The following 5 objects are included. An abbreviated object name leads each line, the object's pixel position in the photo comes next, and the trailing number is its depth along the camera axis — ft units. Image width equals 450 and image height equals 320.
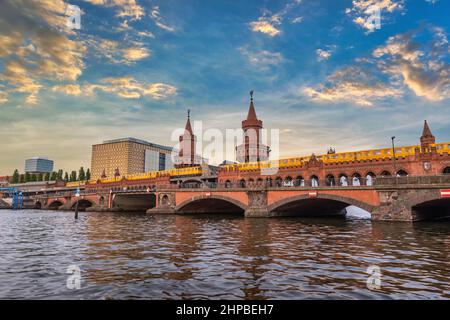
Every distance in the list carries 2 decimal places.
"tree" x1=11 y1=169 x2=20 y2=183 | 626.64
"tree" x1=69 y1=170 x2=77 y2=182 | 625.41
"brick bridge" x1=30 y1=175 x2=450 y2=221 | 103.04
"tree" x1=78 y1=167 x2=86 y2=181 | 626.64
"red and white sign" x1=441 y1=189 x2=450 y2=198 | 93.52
